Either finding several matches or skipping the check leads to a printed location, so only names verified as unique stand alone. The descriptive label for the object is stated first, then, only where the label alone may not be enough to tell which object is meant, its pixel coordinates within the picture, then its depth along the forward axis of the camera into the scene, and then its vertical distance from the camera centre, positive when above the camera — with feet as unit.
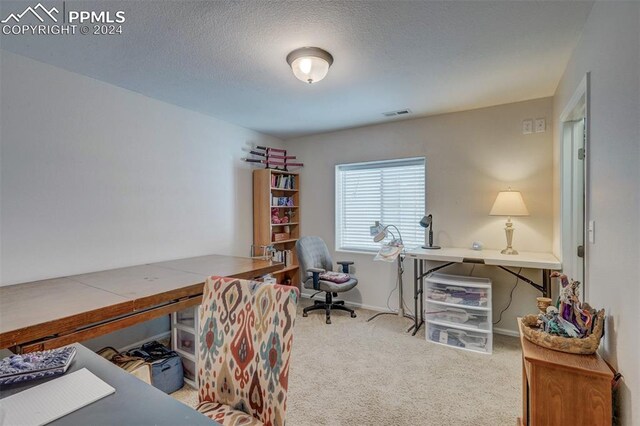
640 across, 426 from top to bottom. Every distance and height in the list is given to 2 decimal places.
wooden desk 4.83 -1.80
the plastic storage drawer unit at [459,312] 8.99 -3.23
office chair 11.37 -2.49
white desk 8.28 -1.48
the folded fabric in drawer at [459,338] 8.99 -4.02
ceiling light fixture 6.66 +3.39
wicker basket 4.41 -2.01
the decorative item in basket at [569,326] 4.44 -1.86
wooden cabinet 3.99 -2.51
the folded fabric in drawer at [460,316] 9.05 -3.36
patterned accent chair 3.67 -1.86
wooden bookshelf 13.06 -0.14
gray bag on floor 6.97 -3.79
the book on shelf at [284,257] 13.52 -2.18
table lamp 9.14 +0.11
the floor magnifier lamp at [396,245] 11.46 -1.35
